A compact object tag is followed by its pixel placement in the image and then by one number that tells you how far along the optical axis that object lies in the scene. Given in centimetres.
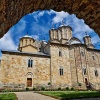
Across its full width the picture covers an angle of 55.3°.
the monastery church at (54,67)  1746
